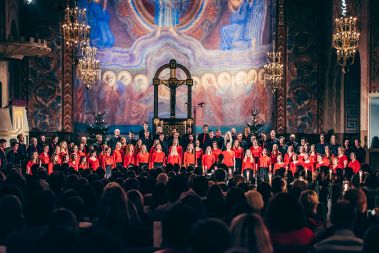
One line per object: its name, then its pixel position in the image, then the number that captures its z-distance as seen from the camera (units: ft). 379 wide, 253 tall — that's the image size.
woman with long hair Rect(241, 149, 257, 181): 83.77
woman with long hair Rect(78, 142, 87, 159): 84.92
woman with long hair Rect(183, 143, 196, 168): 85.71
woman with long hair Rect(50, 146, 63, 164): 80.74
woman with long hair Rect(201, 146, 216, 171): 83.41
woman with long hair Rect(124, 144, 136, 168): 85.51
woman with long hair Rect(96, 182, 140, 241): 26.68
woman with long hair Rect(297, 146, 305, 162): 79.28
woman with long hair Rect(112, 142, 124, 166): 84.99
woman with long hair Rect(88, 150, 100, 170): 82.21
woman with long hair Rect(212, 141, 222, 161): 85.64
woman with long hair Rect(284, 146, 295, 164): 80.38
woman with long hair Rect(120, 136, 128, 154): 87.33
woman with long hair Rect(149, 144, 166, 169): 84.17
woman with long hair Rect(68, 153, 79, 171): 79.98
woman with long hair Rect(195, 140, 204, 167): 86.79
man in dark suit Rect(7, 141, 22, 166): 80.23
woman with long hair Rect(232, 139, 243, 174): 86.33
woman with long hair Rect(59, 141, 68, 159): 82.37
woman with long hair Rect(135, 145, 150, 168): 84.92
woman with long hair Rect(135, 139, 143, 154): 86.74
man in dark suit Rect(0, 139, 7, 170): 77.13
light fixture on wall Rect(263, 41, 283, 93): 101.19
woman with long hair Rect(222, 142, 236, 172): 85.10
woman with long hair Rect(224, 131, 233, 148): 89.15
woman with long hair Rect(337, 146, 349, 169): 76.76
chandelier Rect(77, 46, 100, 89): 95.71
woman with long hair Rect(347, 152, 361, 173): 74.37
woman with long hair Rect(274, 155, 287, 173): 80.53
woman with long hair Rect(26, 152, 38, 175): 76.54
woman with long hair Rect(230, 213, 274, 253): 19.19
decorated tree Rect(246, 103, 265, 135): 107.86
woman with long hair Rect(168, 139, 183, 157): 86.66
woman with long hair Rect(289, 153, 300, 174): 79.15
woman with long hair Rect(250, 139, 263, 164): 86.17
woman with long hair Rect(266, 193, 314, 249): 22.99
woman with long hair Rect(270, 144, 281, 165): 84.07
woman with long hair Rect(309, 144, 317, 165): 79.31
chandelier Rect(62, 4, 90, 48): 66.59
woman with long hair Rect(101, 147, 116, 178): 83.42
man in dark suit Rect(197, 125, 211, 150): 91.71
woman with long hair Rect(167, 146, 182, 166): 84.99
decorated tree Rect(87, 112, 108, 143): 105.40
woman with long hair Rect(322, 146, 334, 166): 77.87
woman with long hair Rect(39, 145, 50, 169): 80.84
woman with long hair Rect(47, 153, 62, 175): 78.59
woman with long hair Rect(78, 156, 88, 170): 79.36
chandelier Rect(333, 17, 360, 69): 70.18
